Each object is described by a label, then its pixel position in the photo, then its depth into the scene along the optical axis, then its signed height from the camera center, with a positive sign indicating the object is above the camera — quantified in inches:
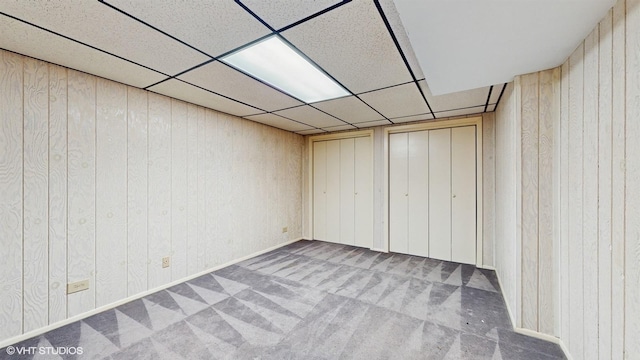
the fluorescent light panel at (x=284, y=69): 70.7 +39.0
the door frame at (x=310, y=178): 199.5 +1.2
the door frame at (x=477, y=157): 138.4 +14.5
